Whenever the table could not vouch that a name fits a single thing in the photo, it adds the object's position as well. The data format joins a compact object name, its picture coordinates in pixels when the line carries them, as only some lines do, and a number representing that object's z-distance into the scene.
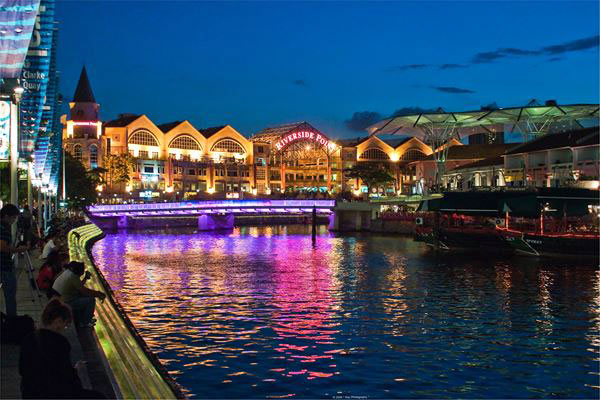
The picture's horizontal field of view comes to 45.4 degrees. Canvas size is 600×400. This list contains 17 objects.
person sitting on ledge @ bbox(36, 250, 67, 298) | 18.70
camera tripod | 18.73
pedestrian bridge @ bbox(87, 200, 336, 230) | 104.81
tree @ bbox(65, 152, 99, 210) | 106.69
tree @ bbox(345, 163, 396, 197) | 155.00
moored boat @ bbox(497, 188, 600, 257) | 57.91
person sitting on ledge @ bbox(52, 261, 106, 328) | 15.92
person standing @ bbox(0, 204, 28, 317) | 13.43
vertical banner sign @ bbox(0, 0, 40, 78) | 17.39
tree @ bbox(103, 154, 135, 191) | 138.62
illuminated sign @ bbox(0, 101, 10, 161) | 22.00
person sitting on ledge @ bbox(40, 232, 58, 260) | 24.66
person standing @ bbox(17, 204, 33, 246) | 29.04
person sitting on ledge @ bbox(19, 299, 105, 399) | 8.42
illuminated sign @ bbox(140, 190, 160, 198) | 145.12
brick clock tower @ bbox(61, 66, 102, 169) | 137.88
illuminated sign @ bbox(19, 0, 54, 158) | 32.94
